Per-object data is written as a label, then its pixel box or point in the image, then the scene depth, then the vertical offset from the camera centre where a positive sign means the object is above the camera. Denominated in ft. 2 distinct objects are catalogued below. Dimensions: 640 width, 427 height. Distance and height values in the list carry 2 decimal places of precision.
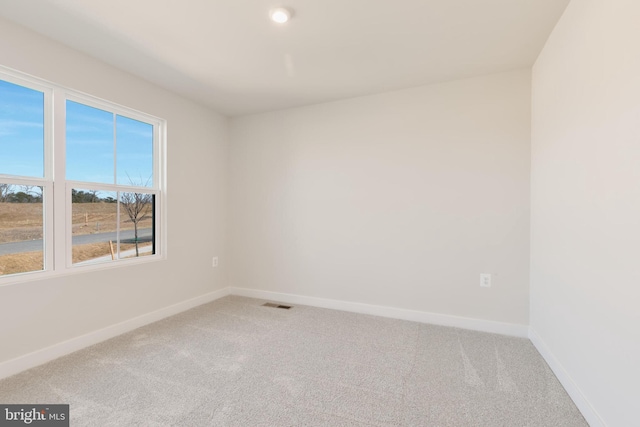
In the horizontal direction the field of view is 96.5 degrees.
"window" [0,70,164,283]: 6.62 +0.84
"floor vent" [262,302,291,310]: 11.02 -3.69
